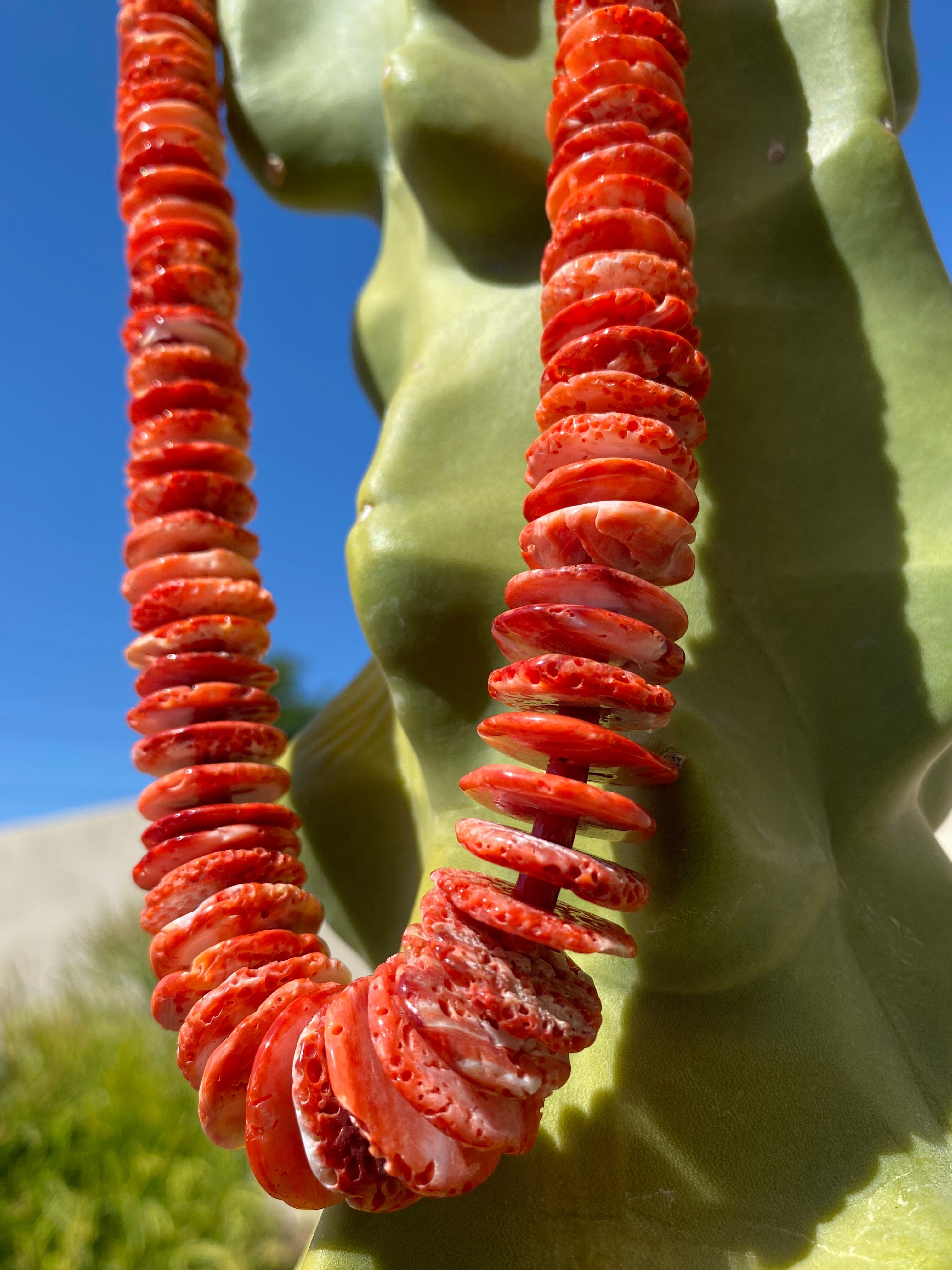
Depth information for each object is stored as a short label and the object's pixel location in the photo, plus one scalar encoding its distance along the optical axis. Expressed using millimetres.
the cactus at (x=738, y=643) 137
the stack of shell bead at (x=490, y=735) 118
